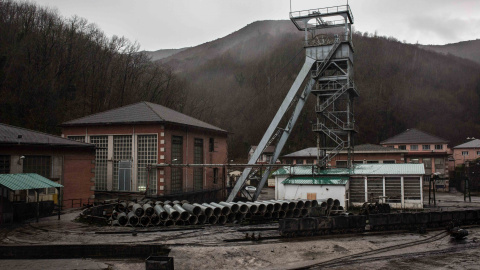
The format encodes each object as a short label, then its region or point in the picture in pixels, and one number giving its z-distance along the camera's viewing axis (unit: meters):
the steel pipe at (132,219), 20.16
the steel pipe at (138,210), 20.50
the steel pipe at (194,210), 20.93
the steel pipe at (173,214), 20.36
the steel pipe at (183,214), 20.59
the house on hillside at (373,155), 43.60
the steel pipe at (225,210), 21.58
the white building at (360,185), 28.25
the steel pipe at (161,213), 20.26
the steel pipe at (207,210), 21.13
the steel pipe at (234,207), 21.84
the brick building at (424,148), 56.54
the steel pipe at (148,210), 20.41
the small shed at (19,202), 19.00
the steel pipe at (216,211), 21.39
